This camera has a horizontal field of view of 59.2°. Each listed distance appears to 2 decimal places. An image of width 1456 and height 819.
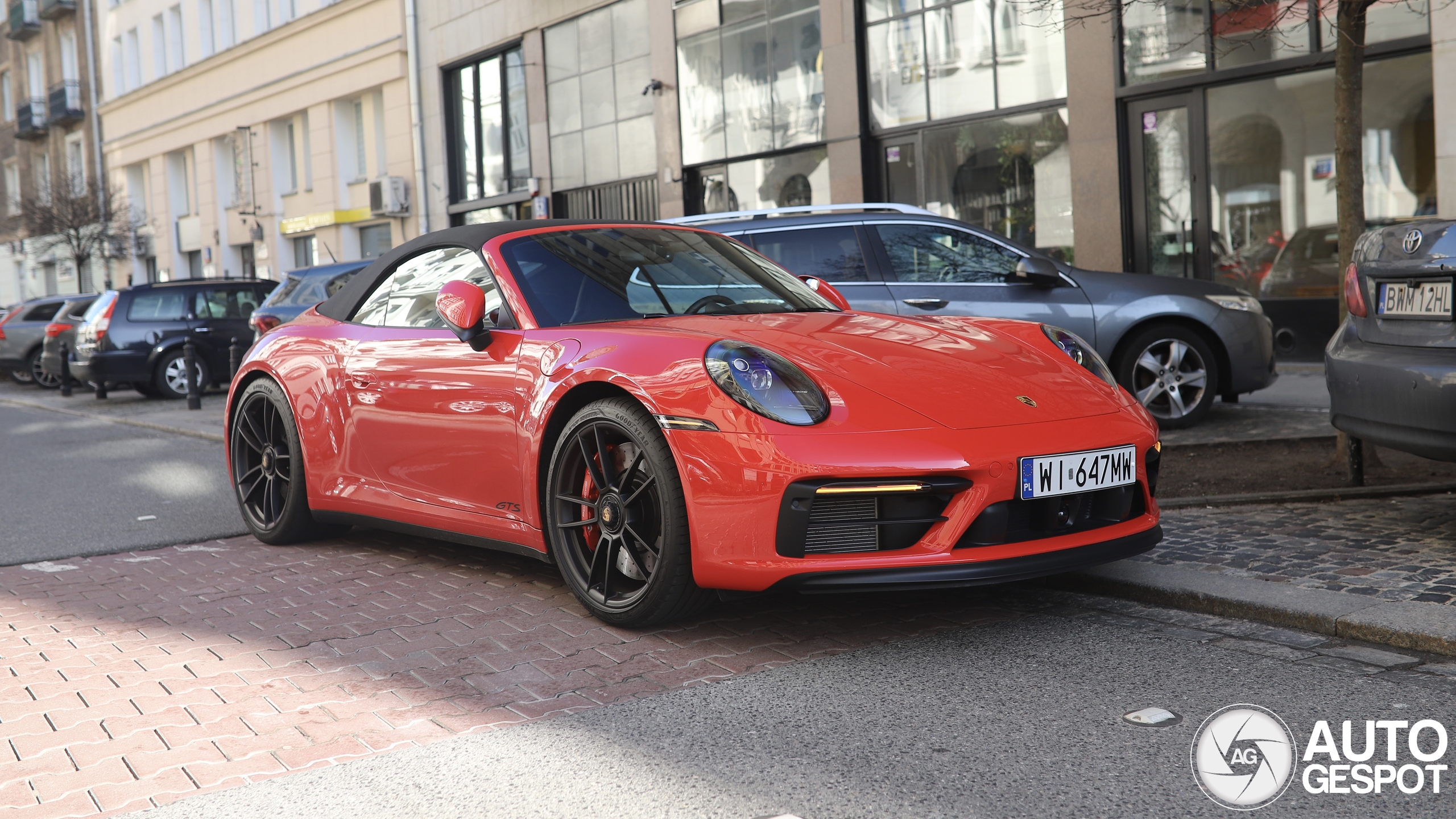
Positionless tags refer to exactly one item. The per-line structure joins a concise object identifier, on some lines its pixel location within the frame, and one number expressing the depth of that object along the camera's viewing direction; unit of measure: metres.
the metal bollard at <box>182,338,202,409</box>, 15.05
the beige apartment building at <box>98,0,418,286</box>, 27.31
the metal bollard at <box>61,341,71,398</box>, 18.59
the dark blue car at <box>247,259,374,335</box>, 13.45
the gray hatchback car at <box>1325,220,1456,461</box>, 4.46
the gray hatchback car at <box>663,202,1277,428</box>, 8.45
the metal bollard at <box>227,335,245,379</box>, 14.49
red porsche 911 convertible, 3.69
